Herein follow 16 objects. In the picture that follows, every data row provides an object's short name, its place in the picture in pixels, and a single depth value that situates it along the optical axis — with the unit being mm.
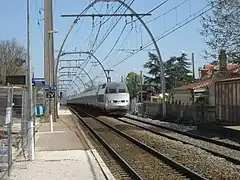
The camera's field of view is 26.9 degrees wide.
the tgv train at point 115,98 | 46344
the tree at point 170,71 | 97012
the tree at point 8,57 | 67812
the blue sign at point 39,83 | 30181
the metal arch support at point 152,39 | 34188
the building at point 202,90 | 38062
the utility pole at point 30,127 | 15499
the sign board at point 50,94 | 34375
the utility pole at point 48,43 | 38906
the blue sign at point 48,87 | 35206
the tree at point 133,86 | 99188
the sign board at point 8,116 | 11438
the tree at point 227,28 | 31188
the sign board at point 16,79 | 22712
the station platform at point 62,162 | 12405
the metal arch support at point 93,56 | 59203
